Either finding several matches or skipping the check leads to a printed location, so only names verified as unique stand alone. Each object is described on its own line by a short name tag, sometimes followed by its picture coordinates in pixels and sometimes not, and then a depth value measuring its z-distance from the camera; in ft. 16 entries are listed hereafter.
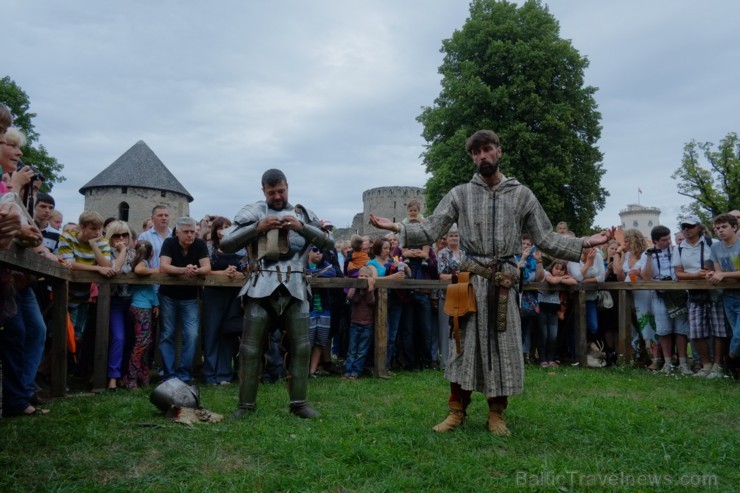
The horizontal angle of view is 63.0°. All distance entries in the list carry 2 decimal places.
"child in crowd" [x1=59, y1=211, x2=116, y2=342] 21.15
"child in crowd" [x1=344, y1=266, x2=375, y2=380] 25.93
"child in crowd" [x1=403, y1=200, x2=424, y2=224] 28.32
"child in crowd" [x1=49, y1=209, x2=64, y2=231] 26.27
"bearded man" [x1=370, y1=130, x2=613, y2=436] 14.75
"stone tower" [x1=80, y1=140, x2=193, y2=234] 160.97
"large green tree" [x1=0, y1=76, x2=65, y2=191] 107.45
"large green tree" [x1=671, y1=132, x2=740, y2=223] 99.55
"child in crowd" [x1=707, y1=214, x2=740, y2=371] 23.52
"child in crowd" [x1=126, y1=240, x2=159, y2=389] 21.83
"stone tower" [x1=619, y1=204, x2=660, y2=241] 280.10
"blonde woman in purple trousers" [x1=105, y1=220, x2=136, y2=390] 21.71
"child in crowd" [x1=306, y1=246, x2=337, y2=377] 26.28
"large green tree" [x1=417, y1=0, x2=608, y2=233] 77.56
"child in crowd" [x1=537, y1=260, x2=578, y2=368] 29.14
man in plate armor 16.53
